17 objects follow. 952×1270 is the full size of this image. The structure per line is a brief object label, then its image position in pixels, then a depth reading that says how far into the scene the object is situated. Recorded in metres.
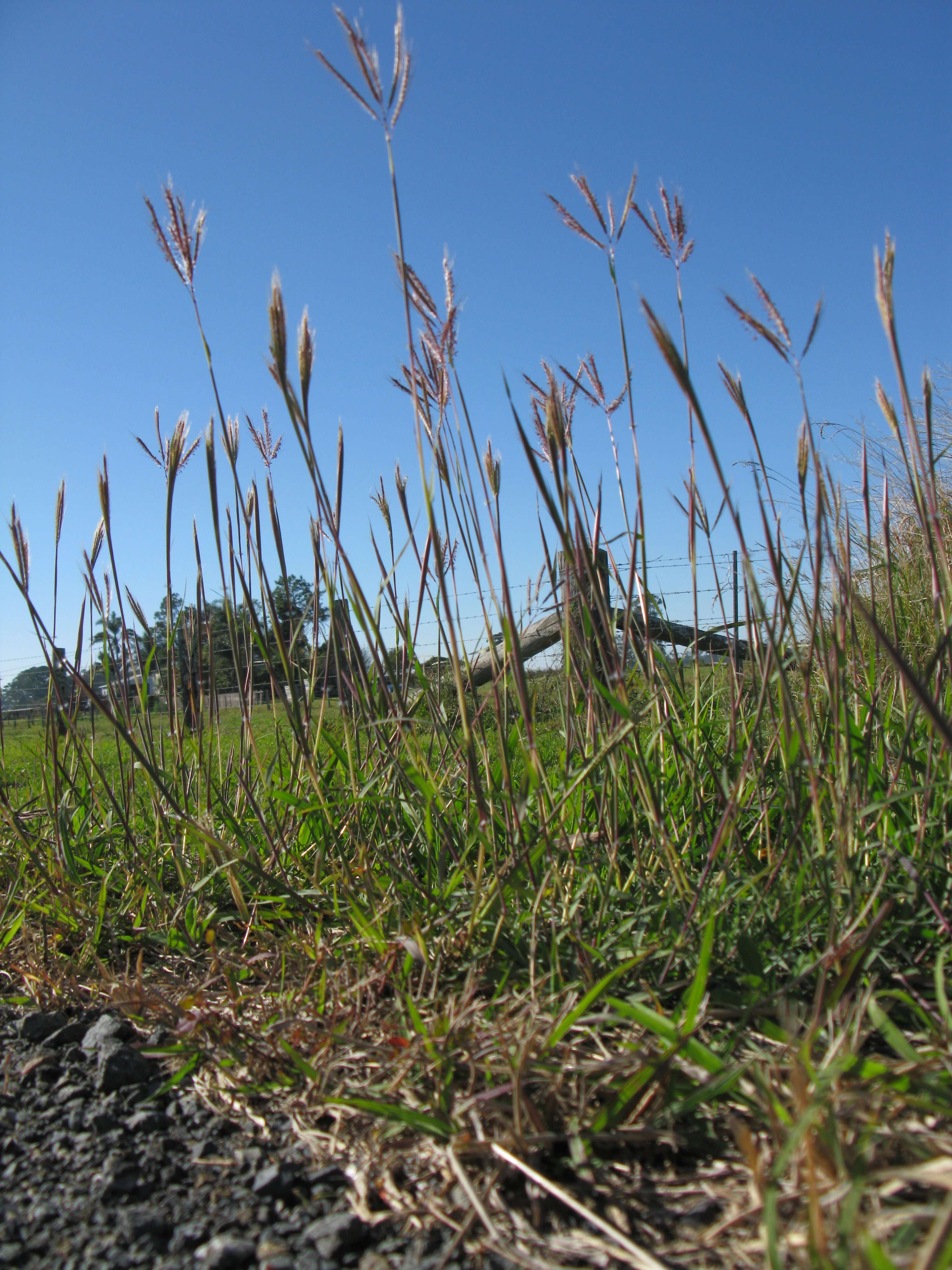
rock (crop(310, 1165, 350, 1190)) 0.79
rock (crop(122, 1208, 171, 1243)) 0.72
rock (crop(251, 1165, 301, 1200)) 0.77
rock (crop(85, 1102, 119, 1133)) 0.91
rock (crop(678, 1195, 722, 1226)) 0.68
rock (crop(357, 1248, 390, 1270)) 0.66
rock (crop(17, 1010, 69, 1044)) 1.17
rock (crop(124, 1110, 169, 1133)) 0.91
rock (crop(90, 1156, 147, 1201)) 0.79
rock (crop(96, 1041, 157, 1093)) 1.00
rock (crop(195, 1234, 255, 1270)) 0.68
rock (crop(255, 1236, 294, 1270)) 0.67
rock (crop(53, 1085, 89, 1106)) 0.98
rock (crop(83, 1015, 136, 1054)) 1.10
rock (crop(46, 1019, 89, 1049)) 1.14
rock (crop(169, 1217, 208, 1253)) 0.71
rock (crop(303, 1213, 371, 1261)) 0.69
